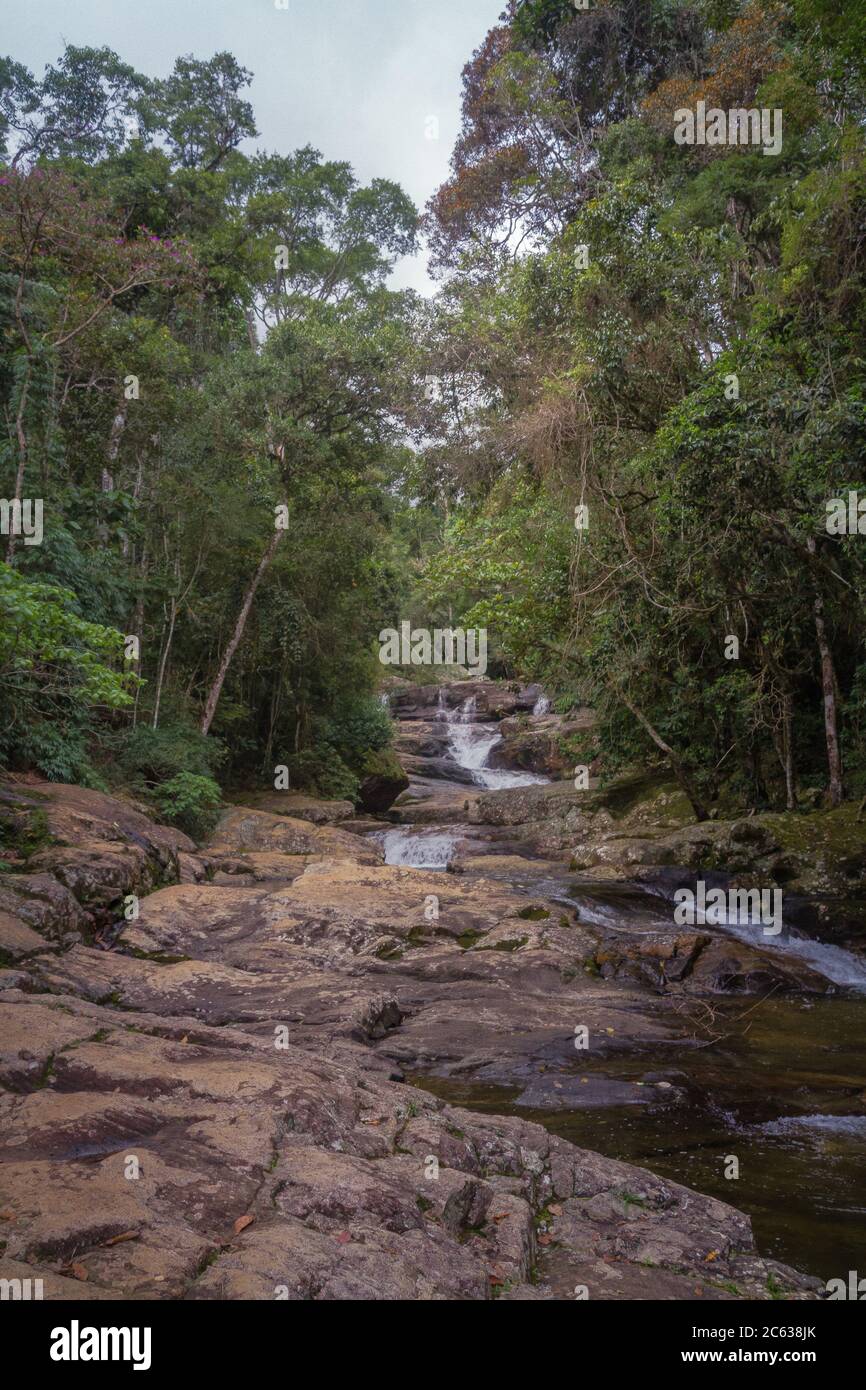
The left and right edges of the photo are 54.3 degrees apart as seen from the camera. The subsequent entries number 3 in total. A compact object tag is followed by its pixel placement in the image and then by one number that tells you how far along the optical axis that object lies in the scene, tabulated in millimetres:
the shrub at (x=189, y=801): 14328
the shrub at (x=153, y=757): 14953
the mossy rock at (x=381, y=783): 22703
